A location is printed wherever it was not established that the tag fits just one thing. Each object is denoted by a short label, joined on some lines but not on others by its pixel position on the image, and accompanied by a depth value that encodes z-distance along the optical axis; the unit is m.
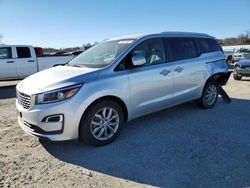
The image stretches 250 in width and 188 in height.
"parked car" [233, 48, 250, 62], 18.09
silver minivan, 2.81
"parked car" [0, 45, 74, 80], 8.51
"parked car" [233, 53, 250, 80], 8.46
